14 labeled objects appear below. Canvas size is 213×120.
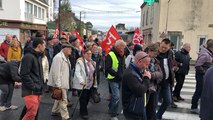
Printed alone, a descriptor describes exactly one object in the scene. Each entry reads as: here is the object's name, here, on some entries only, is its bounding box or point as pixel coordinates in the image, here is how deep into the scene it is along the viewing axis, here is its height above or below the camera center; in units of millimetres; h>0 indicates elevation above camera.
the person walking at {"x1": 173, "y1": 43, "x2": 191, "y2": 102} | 5513 -387
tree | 32385 +5508
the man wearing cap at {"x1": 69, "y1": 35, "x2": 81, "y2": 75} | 5083 -40
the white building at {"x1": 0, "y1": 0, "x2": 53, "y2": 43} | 21879 +3708
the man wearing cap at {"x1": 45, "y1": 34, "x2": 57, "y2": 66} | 6278 -25
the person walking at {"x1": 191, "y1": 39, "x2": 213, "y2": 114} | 4498 -312
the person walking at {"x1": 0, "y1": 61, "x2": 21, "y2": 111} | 4053 -759
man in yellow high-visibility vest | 4117 -468
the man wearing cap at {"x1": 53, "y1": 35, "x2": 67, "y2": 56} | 5897 +45
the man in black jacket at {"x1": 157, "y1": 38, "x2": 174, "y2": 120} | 3975 -540
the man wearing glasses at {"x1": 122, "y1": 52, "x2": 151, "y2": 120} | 2601 -486
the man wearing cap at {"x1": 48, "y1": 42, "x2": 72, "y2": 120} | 3805 -548
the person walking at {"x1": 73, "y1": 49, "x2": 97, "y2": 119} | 4062 -677
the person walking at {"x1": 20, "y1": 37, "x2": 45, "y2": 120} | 3084 -496
